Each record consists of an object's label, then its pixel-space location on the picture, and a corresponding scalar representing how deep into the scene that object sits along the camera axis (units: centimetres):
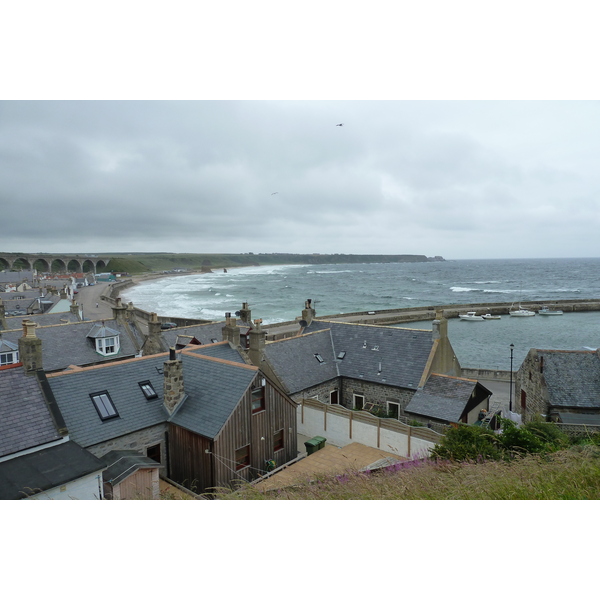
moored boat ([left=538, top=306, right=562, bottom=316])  7525
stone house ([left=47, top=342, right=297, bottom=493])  1262
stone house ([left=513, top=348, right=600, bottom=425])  1819
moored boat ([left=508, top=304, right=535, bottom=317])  7338
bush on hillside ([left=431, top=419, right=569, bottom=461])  994
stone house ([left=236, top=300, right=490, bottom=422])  1858
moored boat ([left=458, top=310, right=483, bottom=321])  7106
